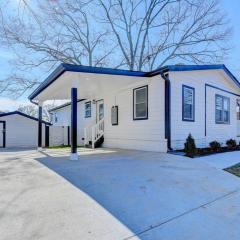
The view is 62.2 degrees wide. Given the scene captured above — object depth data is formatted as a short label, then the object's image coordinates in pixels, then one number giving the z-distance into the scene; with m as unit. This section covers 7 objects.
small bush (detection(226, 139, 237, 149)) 9.21
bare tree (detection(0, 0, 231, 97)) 15.50
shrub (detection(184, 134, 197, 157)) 6.70
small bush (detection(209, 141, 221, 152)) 8.02
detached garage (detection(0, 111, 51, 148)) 13.41
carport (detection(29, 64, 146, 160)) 6.09
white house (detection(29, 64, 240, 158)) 7.21
